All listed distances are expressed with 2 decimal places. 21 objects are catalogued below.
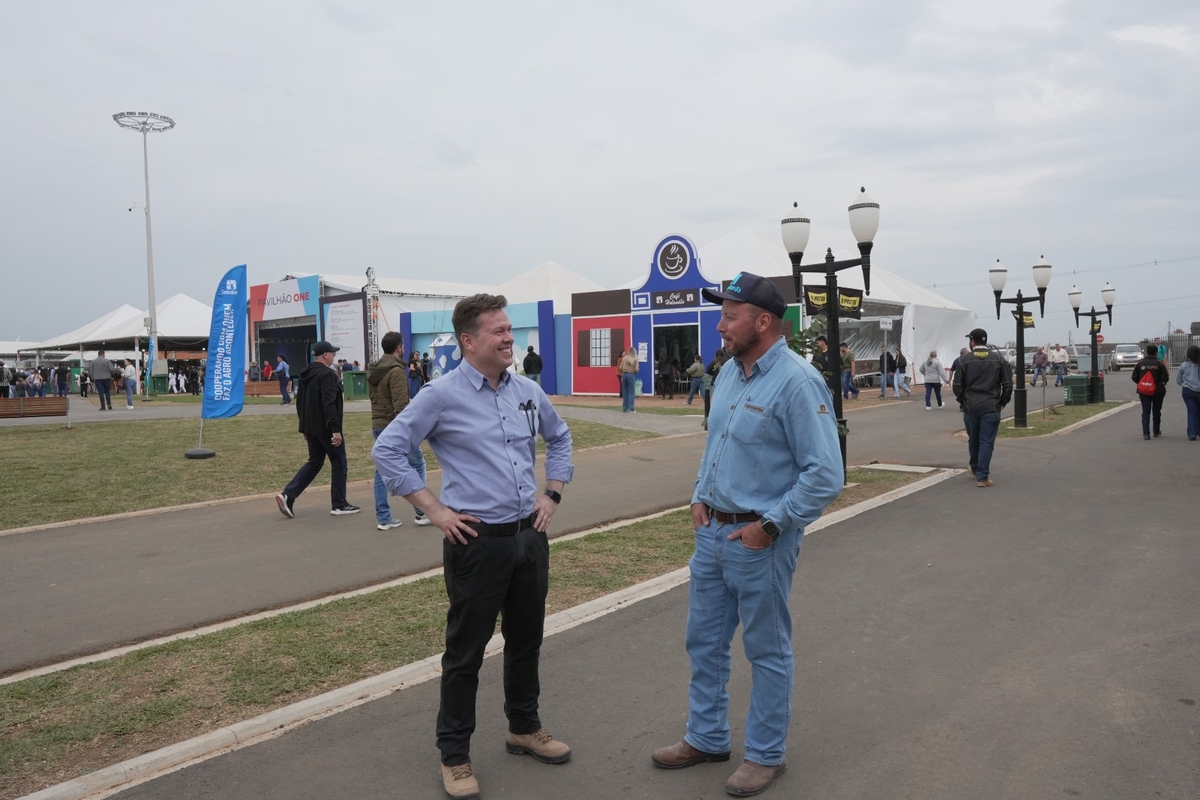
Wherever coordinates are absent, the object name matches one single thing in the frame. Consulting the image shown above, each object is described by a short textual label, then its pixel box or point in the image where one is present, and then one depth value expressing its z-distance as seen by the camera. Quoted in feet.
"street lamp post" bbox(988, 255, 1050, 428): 54.95
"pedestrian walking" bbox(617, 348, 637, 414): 72.13
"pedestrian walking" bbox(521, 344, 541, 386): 81.82
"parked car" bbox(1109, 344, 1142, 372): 173.06
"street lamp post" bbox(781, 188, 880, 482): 33.45
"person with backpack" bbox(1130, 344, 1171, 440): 48.03
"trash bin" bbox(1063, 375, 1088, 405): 77.20
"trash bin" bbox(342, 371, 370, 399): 95.30
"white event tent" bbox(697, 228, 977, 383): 94.73
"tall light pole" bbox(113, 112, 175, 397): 119.75
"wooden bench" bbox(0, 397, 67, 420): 67.62
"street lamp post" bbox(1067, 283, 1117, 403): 78.81
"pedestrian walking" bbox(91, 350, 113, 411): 78.07
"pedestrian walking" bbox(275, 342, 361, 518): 28.04
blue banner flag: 43.37
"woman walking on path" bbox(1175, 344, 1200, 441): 47.24
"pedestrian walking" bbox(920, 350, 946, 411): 70.64
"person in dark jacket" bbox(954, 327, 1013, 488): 33.30
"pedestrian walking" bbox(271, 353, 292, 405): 90.43
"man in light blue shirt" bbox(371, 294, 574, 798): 10.68
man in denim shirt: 10.31
